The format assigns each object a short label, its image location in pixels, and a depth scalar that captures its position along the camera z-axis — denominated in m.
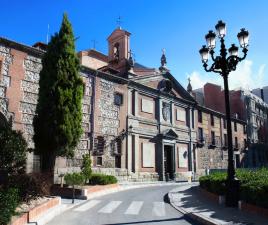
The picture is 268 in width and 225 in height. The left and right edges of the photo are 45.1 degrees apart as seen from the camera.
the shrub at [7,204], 6.71
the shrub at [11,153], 9.91
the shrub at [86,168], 18.58
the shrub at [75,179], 14.48
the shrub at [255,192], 10.20
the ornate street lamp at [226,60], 12.09
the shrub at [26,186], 9.73
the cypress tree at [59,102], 16.83
